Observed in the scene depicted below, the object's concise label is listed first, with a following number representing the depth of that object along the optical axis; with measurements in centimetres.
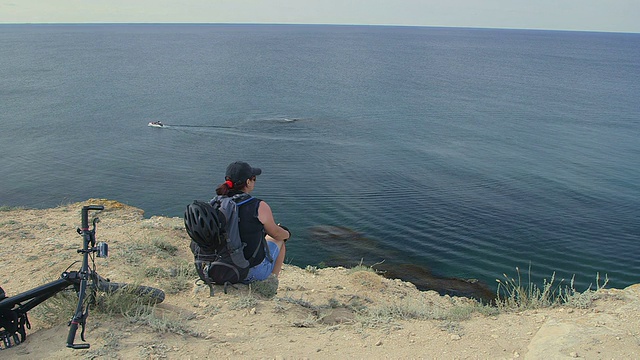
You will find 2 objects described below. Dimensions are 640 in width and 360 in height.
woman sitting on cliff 572
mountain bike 440
